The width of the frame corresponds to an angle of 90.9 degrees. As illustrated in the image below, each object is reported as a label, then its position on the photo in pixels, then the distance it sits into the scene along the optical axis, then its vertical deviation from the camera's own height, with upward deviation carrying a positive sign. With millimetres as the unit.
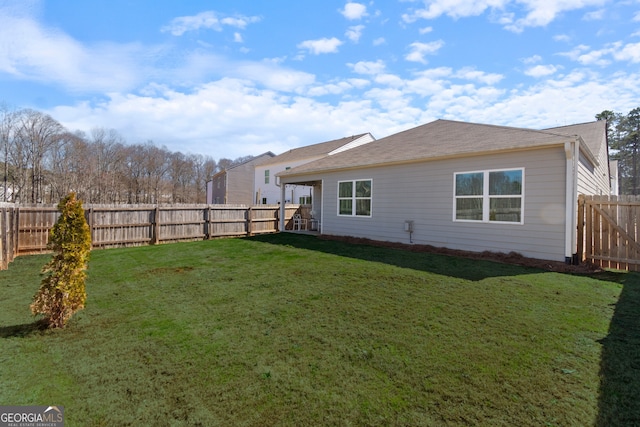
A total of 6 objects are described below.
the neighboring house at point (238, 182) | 35219 +3040
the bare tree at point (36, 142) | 25781 +5362
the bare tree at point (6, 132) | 24641 +5878
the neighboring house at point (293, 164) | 25078 +4025
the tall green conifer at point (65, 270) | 3797 -775
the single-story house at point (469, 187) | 7133 +697
